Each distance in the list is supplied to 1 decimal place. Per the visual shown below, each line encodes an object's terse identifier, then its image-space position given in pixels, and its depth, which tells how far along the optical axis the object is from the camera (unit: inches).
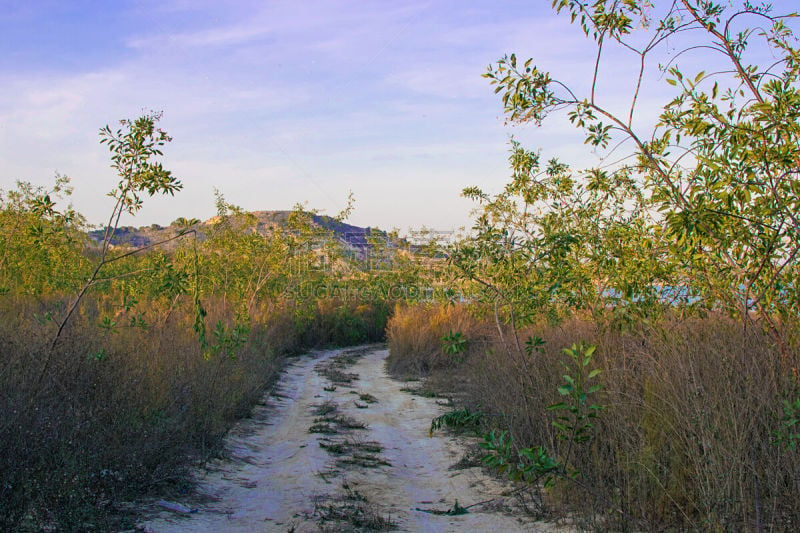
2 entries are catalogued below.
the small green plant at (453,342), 232.4
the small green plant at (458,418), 212.0
